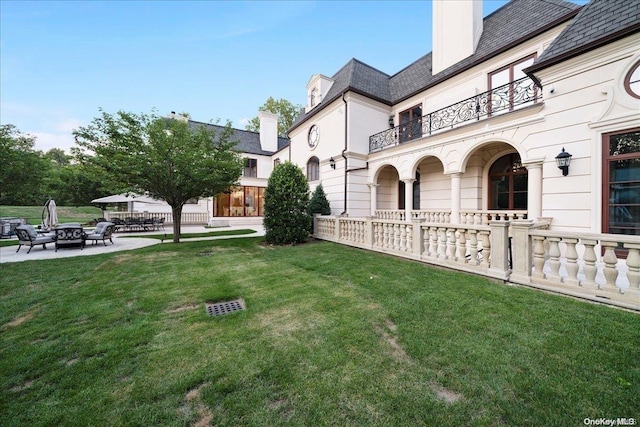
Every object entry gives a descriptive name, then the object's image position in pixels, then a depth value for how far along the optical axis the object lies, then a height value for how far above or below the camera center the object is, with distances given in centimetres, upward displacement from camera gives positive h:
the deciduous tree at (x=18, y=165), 1129 +233
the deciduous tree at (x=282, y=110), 3078 +1298
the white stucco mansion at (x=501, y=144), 491 +217
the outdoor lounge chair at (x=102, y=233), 981 -94
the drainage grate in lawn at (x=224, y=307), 370 -159
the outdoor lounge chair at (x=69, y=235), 891 -94
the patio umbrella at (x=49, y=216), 1105 -24
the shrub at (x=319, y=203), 1162 +29
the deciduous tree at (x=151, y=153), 860 +213
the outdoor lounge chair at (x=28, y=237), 846 -93
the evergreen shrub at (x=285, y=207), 970 +9
